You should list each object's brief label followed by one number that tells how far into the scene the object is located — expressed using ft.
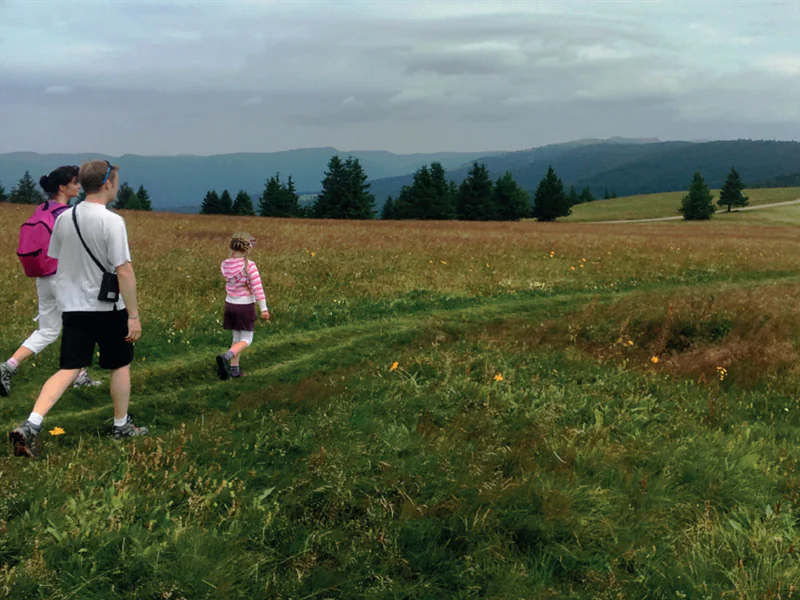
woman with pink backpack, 22.47
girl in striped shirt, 26.55
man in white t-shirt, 17.58
